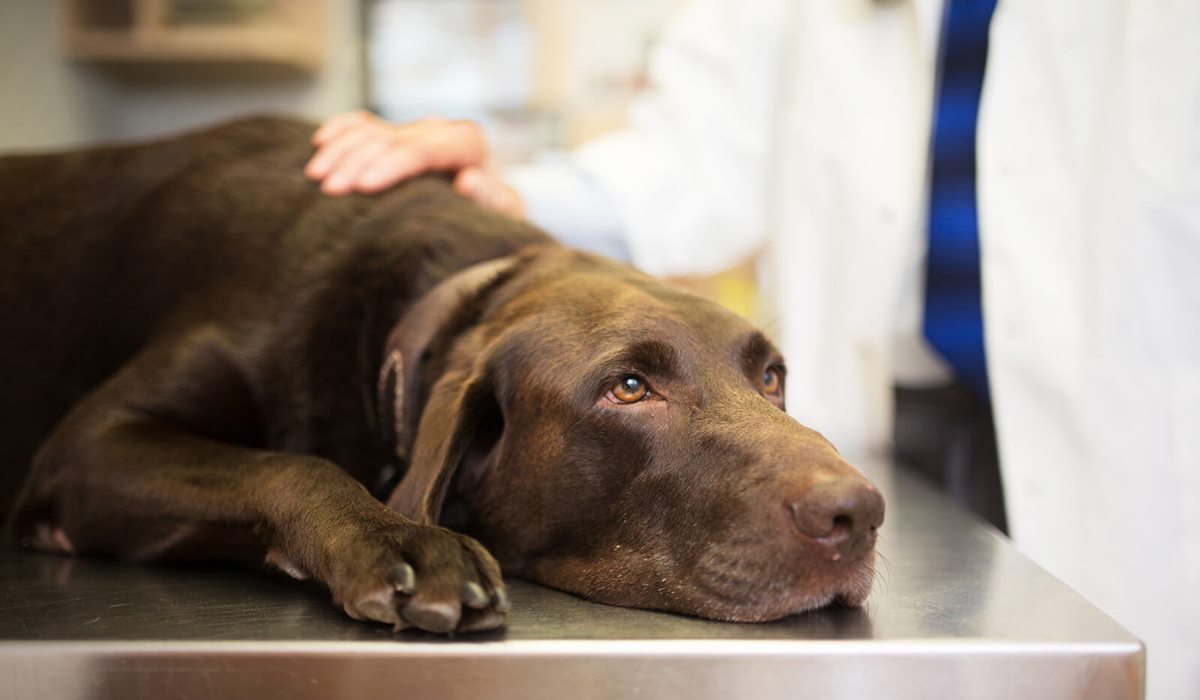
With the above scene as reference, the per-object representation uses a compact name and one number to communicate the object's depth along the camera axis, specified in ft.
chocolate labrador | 2.77
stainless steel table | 2.20
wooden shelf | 10.78
